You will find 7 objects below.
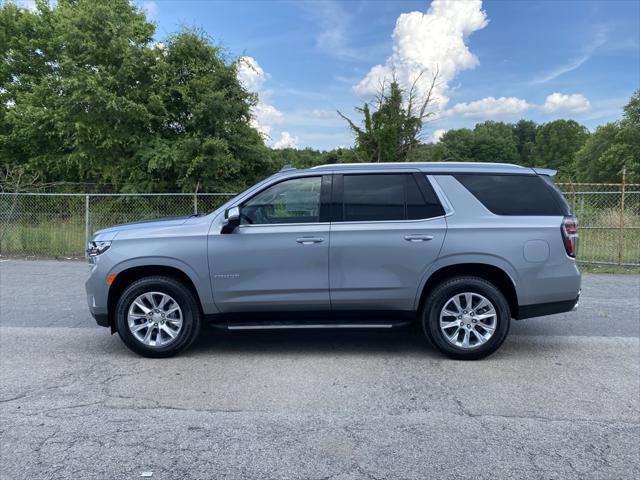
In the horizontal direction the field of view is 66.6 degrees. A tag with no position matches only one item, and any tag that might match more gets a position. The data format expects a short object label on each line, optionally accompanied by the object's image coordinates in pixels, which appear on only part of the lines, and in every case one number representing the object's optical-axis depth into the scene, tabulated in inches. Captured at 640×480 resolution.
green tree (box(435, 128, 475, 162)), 3332.7
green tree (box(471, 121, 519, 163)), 3403.1
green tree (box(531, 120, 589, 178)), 3334.2
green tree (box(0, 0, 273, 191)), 705.0
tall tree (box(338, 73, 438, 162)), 686.5
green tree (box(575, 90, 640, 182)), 1822.1
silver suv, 192.9
